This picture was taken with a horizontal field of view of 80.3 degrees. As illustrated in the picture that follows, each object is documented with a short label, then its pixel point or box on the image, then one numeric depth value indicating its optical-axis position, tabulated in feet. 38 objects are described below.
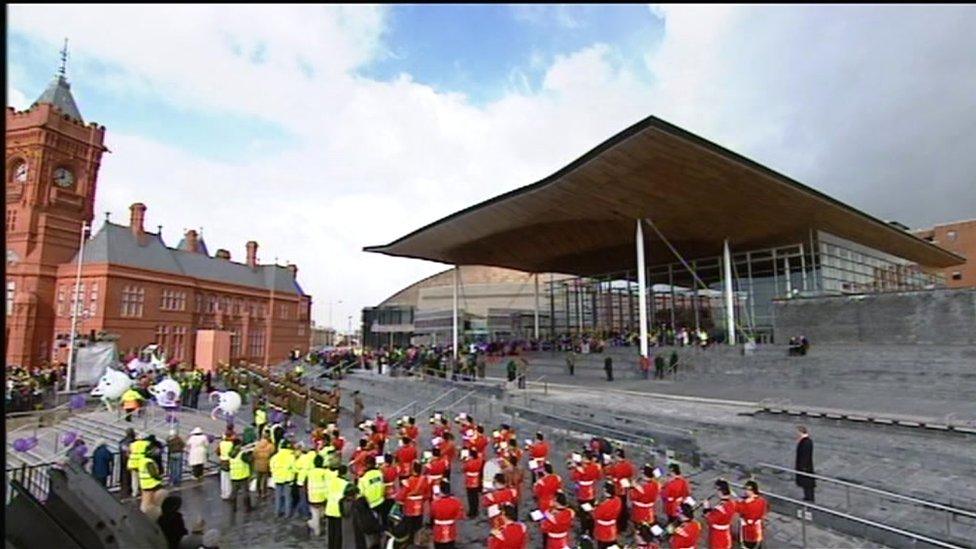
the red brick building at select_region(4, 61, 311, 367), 144.36
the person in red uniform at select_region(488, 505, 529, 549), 22.90
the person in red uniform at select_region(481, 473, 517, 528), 27.30
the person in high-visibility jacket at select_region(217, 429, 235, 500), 39.32
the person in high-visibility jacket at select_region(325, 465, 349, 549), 28.99
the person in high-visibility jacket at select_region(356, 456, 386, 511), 29.06
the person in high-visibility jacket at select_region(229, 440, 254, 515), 38.04
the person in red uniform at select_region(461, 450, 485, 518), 34.71
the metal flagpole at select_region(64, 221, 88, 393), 106.38
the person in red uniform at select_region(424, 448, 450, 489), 32.78
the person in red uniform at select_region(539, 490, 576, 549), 24.70
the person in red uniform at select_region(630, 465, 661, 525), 28.35
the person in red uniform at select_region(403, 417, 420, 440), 44.10
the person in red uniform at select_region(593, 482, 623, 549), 26.53
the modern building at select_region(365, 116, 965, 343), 77.92
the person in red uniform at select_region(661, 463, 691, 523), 28.19
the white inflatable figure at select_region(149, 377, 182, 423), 56.90
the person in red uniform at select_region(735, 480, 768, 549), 25.59
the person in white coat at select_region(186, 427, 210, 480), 44.01
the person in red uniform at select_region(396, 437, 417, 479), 34.58
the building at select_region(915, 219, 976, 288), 202.39
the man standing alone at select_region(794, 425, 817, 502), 33.32
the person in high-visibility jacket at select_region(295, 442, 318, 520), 33.91
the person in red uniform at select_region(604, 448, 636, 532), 30.48
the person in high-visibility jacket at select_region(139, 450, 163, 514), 33.01
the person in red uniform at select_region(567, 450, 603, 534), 31.65
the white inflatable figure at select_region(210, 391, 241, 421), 56.95
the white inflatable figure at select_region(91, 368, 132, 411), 58.39
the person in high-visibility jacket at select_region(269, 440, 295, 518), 34.94
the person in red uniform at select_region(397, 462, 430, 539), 29.45
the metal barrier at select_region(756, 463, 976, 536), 25.37
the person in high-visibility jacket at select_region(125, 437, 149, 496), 36.23
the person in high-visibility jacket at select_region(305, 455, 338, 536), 31.42
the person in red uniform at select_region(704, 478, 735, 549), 25.58
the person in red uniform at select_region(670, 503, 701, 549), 23.24
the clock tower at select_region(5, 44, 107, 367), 143.64
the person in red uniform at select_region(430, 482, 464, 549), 26.48
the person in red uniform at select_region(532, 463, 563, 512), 28.76
